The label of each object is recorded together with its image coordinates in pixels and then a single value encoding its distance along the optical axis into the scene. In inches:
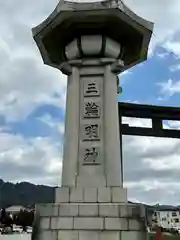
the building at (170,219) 1786.5
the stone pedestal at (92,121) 185.0
